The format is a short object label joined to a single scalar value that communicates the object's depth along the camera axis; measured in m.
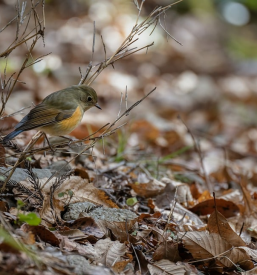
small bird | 7.47
